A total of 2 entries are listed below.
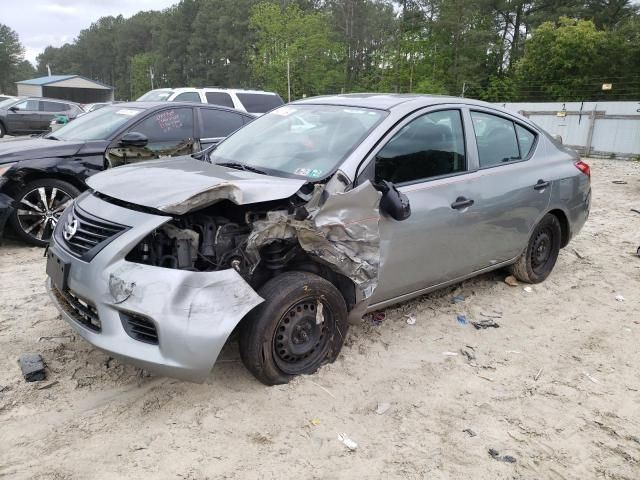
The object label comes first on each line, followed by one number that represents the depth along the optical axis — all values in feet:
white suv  39.11
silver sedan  9.15
